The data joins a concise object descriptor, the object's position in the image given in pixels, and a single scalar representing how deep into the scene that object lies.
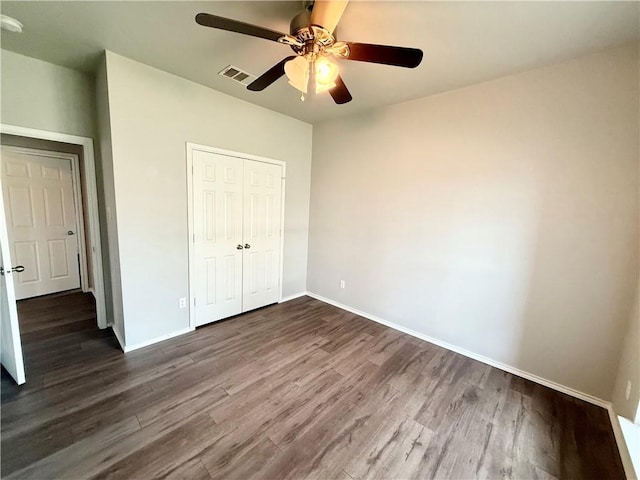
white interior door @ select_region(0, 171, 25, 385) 1.86
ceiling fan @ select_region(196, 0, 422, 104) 1.32
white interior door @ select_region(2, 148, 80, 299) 3.42
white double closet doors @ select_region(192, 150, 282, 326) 2.89
